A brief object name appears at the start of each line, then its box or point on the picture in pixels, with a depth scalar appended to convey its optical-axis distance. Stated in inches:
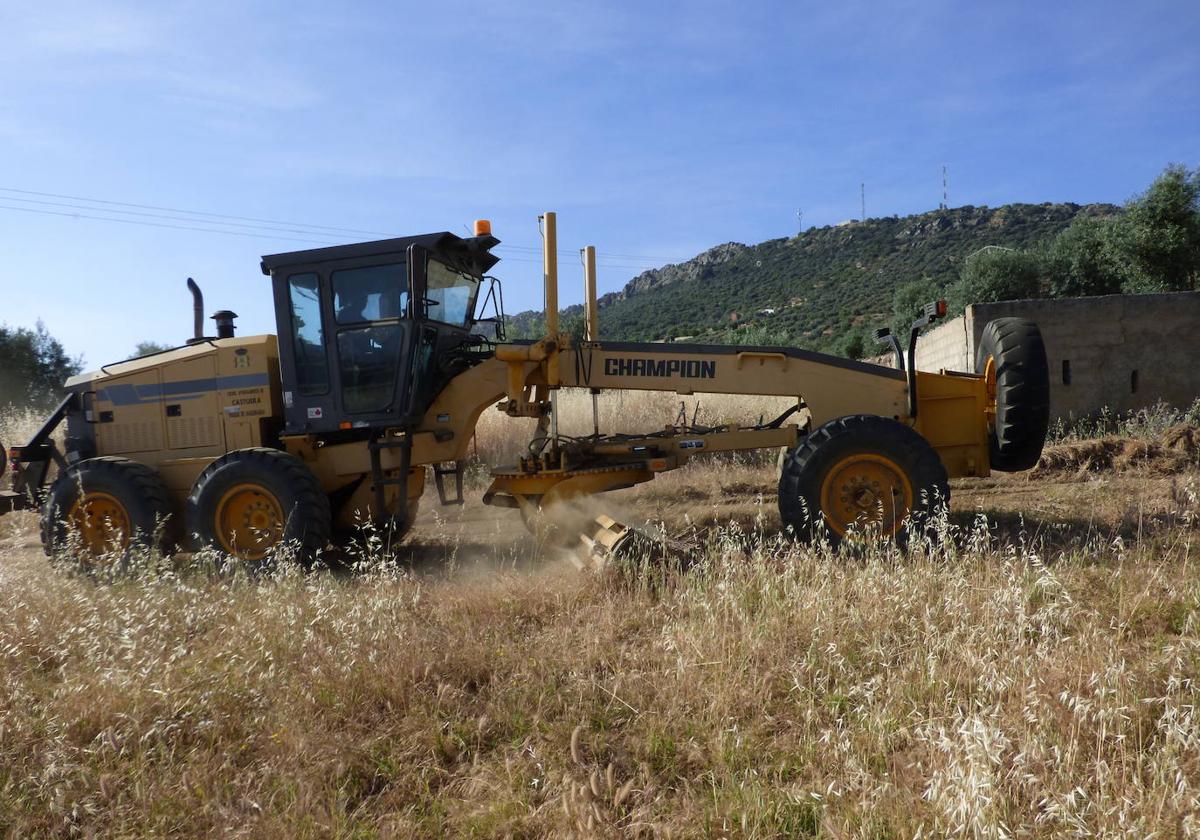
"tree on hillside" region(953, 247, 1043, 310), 975.6
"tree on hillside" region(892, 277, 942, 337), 1264.8
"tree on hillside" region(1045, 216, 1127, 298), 911.0
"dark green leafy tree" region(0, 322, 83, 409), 1067.3
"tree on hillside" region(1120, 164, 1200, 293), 795.4
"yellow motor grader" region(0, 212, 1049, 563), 260.8
